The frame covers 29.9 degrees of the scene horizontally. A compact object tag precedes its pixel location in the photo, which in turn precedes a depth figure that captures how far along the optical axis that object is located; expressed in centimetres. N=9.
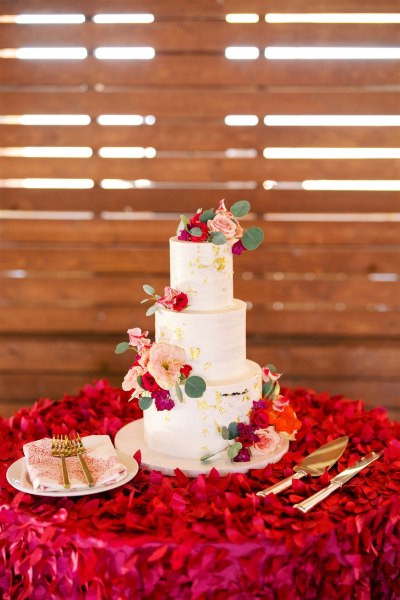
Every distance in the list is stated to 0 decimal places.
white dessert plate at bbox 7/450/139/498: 168
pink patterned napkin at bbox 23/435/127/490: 170
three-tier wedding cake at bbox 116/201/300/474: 186
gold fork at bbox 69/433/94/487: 176
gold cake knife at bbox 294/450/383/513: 165
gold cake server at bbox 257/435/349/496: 173
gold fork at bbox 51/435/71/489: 180
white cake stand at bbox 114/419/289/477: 183
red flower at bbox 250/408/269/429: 190
